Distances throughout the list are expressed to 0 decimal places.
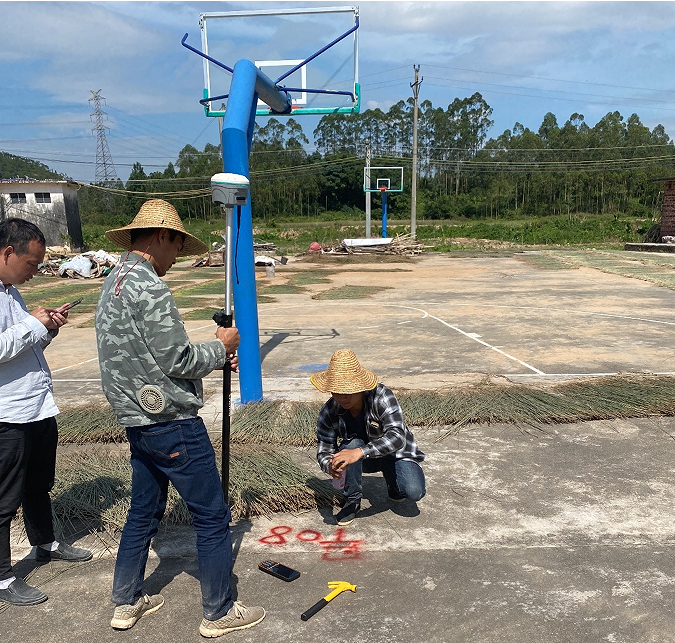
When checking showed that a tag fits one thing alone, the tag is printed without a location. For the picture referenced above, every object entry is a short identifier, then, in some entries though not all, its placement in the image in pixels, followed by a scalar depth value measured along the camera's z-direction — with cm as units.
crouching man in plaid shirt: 340
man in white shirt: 285
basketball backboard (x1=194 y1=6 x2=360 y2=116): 900
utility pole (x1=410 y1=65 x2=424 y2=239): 3469
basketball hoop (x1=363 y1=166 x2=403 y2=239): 3318
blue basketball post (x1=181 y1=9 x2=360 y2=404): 531
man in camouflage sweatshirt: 245
